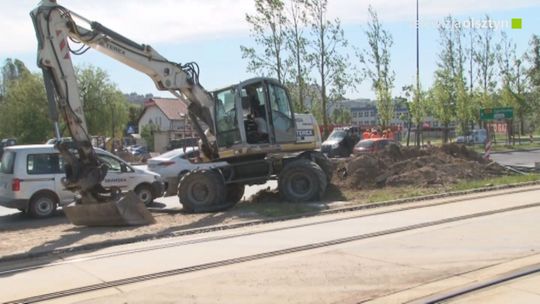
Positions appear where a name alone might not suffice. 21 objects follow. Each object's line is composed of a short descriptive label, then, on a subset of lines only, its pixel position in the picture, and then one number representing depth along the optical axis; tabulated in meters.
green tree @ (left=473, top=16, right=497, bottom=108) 58.69
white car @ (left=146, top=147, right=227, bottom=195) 20.66
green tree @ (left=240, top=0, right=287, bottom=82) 39.47
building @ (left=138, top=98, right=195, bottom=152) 102.12
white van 15.43
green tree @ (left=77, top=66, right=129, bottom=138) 67.38
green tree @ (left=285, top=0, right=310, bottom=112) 39.94
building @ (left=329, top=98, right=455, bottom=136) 111.62
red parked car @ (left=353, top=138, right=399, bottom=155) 32.72
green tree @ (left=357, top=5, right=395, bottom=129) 44.66
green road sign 34.19
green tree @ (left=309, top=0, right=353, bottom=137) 40.03
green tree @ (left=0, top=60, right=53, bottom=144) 62.94
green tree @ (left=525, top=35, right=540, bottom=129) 60.28
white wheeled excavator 14.84
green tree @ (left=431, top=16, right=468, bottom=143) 55.25
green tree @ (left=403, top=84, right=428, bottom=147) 50.94
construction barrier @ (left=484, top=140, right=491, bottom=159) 27.20
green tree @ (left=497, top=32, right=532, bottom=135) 59.91
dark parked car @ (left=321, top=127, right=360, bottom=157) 36.75
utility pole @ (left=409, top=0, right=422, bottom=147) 42.44
